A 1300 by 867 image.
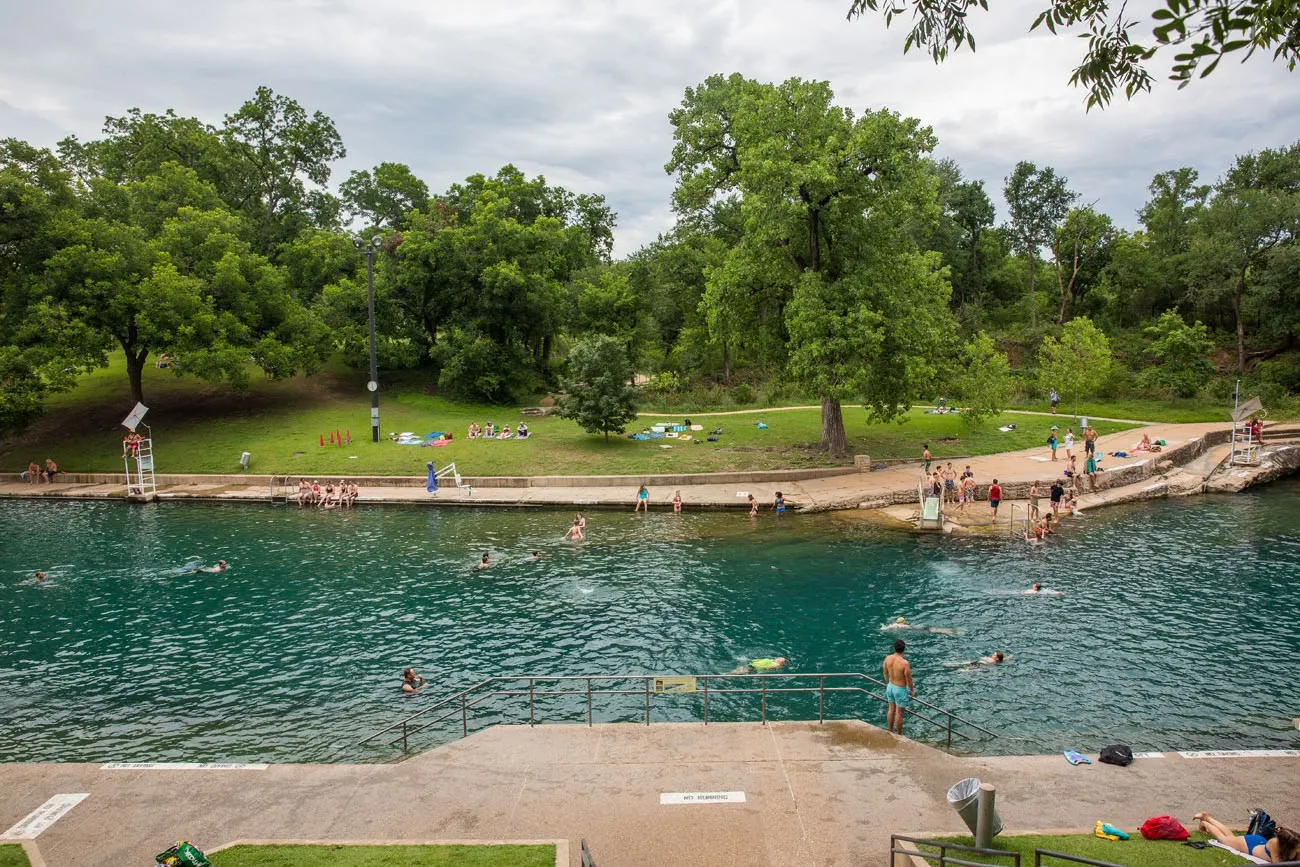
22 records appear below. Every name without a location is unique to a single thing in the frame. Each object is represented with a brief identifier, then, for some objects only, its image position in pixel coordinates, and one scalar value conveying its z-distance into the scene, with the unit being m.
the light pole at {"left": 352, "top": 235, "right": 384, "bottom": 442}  46.22
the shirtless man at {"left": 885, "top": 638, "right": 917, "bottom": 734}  14.16
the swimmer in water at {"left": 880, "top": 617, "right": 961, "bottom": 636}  20.36
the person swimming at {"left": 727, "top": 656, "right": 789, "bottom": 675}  18.14
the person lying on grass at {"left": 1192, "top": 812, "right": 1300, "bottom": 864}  8.80
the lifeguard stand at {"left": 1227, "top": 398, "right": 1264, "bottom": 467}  38.47
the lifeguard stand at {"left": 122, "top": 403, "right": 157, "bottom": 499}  38.44
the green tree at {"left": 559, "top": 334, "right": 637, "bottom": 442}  43.62
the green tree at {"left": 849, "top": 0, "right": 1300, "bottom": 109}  6.98
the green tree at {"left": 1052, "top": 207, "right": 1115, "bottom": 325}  71.62
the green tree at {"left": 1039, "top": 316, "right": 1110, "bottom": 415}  53.25
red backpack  10.01
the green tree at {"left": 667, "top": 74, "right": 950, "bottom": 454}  36.88
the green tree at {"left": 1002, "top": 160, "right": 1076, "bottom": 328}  72.62
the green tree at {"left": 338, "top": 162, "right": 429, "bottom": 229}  72.44
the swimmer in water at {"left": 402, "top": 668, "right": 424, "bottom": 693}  17.28
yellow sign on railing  14.28
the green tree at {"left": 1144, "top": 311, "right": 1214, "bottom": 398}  56.66
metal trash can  9.20
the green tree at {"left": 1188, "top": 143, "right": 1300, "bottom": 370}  57.00
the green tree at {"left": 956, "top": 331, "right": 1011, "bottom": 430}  43.69
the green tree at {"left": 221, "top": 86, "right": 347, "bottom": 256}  65.62
